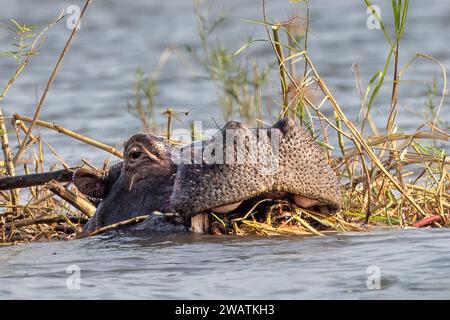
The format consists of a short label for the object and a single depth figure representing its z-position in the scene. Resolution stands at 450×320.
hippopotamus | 10.41
